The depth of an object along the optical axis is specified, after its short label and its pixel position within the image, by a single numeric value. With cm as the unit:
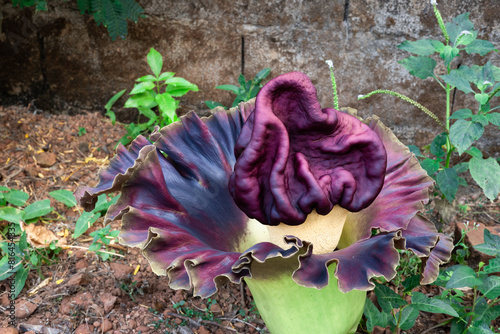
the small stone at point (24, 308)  214
